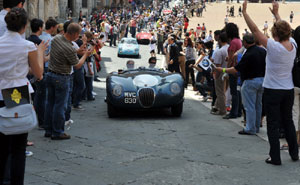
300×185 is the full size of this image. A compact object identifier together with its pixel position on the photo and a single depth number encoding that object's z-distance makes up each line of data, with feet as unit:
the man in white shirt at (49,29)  27.03
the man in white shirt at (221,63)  32.75
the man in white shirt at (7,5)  20.73
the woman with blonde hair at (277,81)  19.92
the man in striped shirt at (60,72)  24.39
